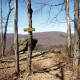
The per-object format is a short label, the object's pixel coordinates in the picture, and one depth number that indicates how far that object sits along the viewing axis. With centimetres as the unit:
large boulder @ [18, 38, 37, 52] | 1080
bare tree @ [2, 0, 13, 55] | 1018
